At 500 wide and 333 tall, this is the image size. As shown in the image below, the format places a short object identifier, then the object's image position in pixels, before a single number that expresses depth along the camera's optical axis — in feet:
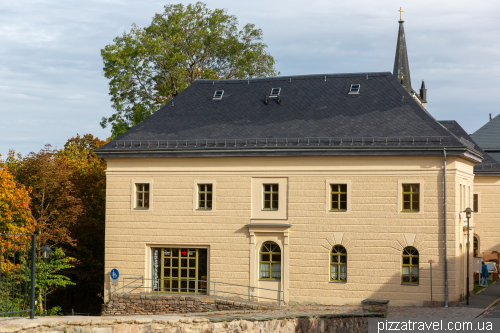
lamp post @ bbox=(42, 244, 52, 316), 84.94
